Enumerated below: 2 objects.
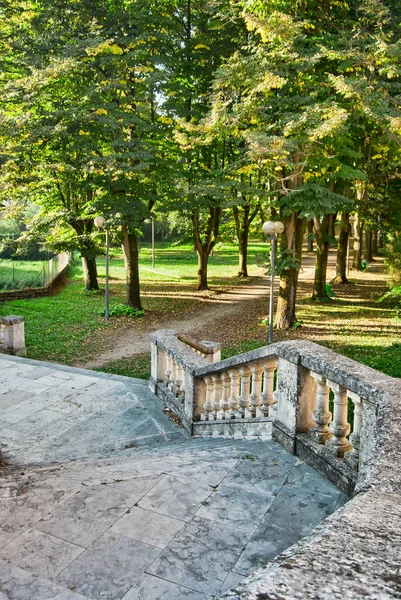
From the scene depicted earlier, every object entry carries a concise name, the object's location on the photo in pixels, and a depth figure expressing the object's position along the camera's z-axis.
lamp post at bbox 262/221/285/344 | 12.92
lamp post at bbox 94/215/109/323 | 15.27
